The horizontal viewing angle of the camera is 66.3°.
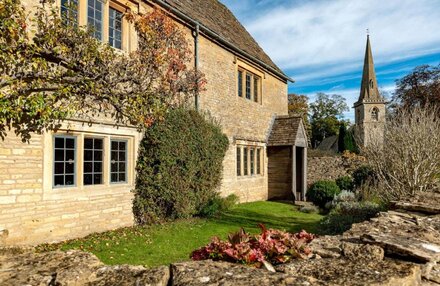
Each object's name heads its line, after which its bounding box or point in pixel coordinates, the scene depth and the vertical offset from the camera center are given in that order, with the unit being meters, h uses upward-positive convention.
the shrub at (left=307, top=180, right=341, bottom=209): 16.47 -1.86
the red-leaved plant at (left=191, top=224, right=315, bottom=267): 3.15 -0.93
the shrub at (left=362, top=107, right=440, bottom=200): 9.51 -0.18
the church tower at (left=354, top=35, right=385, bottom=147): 52.00 +8.66
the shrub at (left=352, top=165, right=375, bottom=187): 17.38 -1.04
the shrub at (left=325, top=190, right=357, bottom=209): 14.82 -1.97
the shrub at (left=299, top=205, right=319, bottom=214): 14.55 -2.39
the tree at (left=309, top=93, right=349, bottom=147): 68.62 +8.71
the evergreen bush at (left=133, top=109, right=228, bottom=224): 10.24 -0.44
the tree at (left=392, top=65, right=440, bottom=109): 36.69 +7.85
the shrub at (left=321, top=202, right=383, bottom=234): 9.28 -1.89
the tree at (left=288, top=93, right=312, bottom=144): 56.50 +8.65
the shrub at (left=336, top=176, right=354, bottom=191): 18.10 -1.52
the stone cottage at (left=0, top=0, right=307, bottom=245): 7.56 +0.13
